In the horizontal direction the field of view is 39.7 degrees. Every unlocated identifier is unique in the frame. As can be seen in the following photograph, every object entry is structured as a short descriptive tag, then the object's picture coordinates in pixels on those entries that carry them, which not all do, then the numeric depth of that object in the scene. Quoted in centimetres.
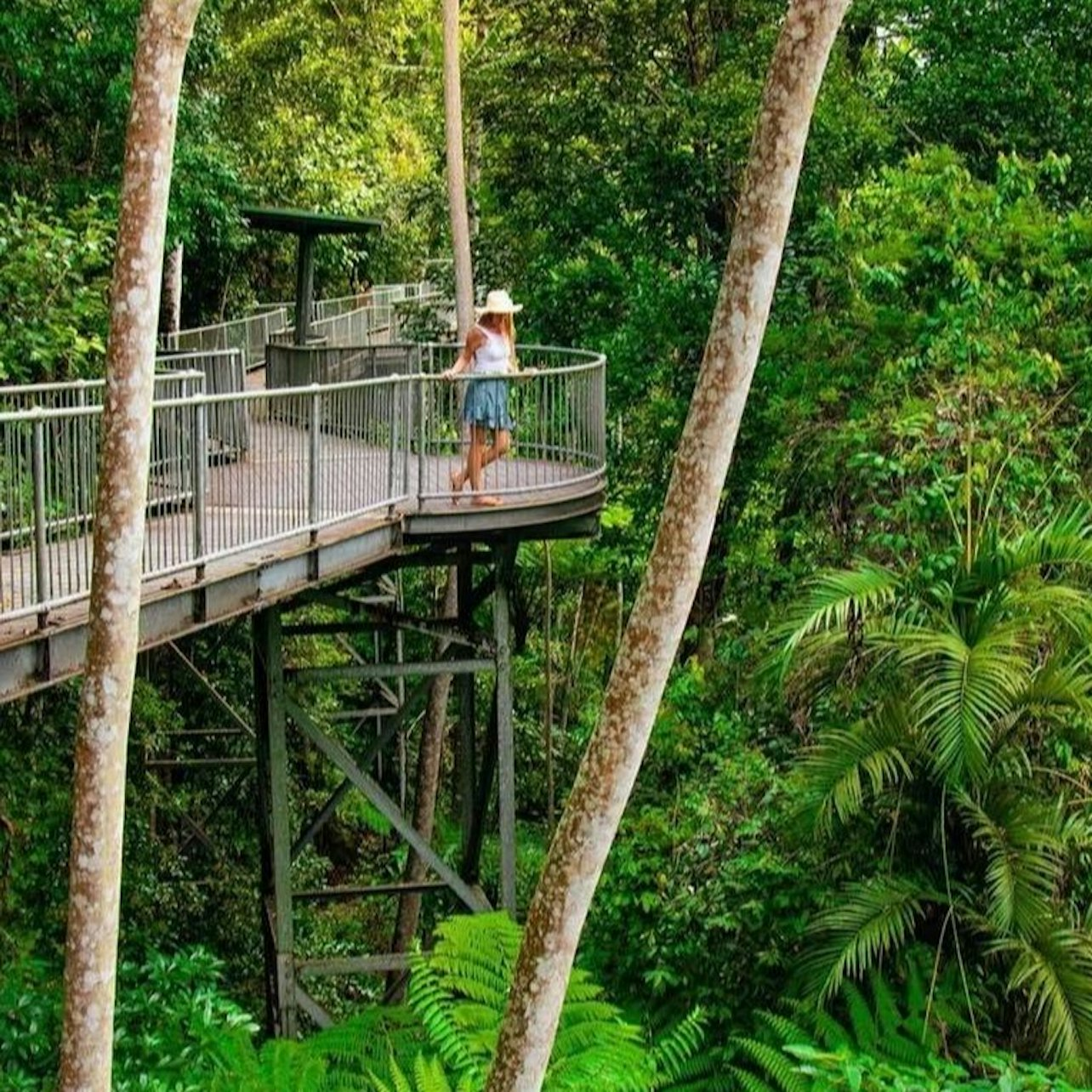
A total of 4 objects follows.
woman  1129
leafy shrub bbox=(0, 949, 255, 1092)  825
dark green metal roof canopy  1827
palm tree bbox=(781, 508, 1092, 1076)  884
